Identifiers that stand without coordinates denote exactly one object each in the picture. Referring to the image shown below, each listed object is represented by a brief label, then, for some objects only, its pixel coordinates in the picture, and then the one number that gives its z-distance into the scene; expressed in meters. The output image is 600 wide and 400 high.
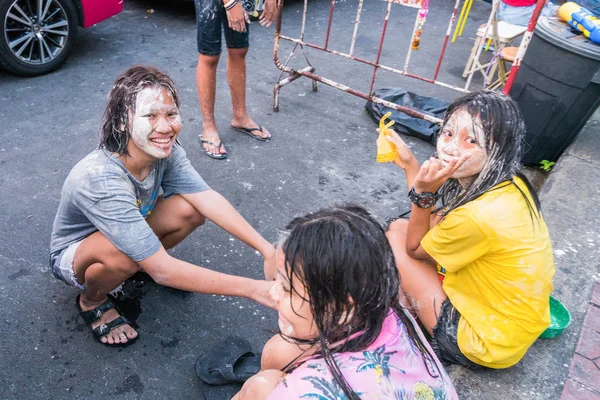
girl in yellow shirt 1.64
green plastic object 2.04
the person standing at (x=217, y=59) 3.09
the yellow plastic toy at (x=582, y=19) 3.08
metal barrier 3.45
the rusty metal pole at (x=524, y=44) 2.70
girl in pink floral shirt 1.05
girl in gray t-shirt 1.73
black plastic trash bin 3.16
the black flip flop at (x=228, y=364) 1.91
